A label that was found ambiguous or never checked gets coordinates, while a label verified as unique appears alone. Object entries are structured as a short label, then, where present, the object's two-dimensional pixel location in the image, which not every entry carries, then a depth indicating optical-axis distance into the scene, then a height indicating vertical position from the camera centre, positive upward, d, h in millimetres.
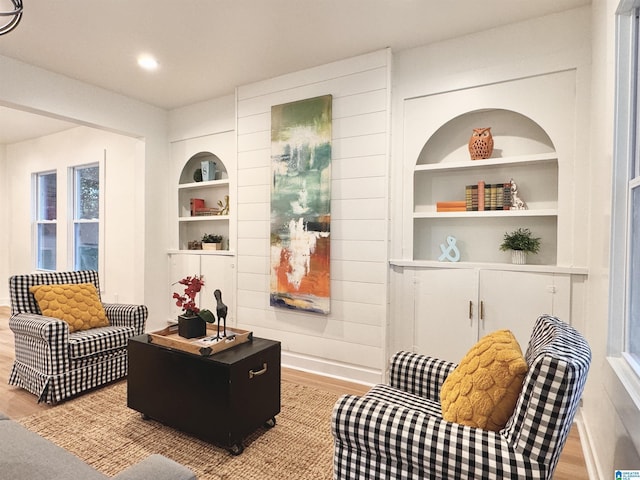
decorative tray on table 2148 -644
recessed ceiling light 3219 +1523
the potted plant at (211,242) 4230 -78
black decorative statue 2305 -453
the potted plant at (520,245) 2674 -56
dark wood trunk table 2029 -891
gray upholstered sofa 903 -626
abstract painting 3287 +285
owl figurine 2785 +699
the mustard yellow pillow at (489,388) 1261 -529
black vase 2344 -577
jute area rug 1969 -1214
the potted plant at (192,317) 2344 -521
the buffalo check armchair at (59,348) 2626 -840
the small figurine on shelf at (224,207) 4248 +324
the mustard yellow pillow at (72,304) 2918 -564
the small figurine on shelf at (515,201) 2746 +266
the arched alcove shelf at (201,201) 4309 +412
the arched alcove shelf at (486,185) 2738 +412
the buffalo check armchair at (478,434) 1114 -662
